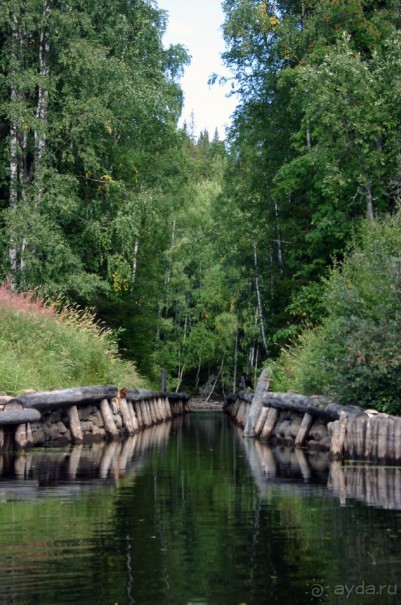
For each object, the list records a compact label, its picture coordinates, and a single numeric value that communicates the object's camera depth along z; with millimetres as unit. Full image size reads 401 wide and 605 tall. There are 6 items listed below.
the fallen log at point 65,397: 16938
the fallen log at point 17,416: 15797
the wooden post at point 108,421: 21016
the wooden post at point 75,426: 19234
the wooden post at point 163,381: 47681
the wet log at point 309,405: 16797
